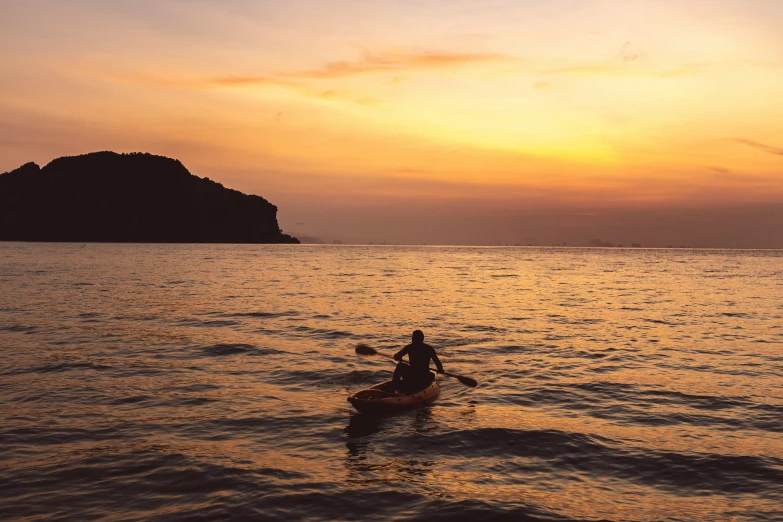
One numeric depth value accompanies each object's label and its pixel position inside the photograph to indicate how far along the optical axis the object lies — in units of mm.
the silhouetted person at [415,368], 16781
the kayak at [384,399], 14859
